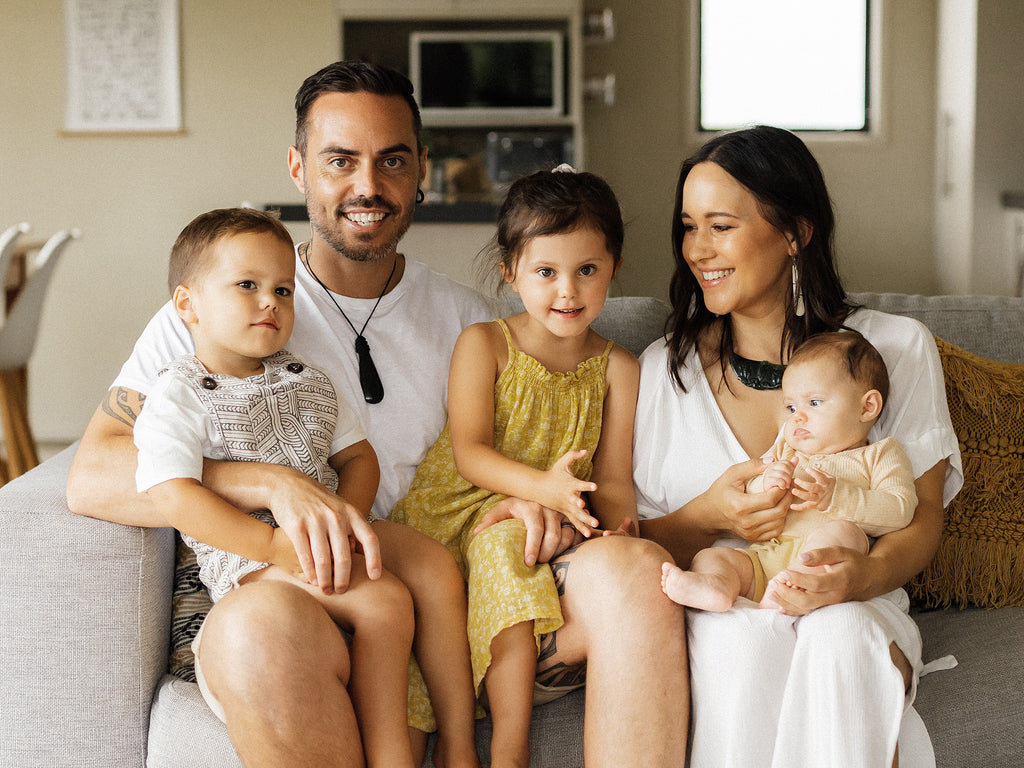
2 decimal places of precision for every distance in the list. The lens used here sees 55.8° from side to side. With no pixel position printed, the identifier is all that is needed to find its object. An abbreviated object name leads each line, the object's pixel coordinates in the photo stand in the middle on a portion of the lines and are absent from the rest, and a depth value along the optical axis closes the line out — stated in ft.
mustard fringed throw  5.50
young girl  5.21
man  4.06
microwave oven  14.64
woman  4.24
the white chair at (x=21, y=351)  11.86
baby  4.61
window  16.67
